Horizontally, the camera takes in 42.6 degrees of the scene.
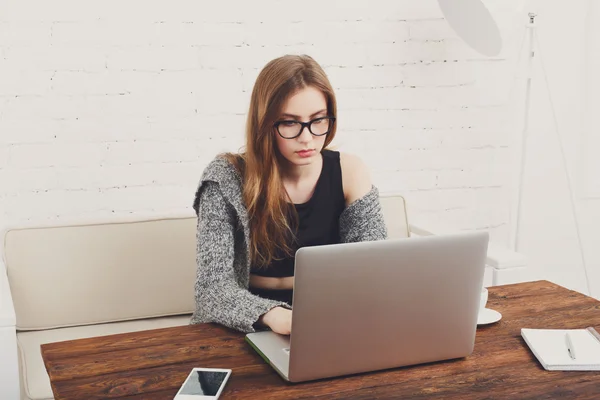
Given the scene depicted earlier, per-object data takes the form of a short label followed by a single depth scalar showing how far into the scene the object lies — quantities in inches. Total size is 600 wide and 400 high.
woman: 71.5
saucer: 63.3
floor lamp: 119.3
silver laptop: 49.9
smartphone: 49.5
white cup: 64.1
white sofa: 92.5
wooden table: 50.7
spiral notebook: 54.4
